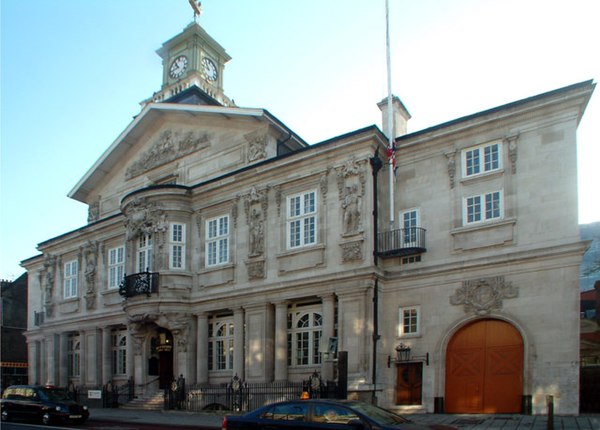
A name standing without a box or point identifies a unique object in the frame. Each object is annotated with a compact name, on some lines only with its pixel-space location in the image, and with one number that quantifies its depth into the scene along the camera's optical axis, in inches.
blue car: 472.7
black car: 920.3
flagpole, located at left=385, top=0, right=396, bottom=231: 976.3
